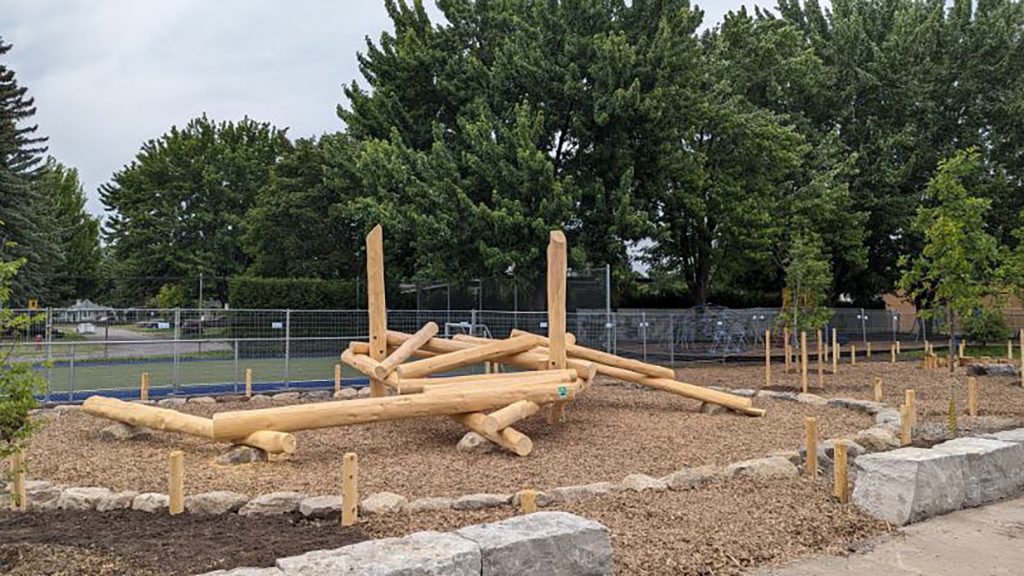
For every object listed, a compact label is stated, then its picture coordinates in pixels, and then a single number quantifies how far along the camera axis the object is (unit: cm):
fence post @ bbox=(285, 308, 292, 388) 1487
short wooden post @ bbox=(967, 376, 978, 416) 1099
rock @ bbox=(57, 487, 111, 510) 593
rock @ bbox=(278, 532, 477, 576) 358
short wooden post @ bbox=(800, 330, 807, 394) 1371
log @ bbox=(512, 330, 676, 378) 1102
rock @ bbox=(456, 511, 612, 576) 399
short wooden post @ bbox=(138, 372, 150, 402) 1254
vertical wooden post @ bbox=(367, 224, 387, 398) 1055
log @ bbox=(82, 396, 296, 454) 753
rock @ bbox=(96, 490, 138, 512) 588
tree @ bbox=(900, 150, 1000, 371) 1214
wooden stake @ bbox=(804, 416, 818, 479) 696
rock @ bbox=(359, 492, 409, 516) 557
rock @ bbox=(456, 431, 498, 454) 827
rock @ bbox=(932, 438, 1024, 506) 641
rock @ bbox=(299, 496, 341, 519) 548
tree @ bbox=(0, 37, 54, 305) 3206
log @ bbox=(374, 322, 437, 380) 947
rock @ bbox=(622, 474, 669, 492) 629
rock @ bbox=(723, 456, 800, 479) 680
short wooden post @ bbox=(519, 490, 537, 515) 520
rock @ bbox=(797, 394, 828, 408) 1216
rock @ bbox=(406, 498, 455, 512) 569
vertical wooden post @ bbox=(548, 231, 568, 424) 1014
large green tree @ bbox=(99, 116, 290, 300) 4591
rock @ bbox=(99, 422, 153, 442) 907
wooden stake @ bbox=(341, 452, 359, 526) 522
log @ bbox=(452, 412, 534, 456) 793
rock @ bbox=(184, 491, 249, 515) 568
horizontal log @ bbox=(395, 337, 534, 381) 964
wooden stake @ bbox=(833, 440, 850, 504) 614
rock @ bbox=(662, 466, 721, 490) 646
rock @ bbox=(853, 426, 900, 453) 827
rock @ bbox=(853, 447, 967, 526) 584
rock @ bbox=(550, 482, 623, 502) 595
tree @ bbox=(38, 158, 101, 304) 4391
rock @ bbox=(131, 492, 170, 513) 578
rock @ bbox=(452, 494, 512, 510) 576
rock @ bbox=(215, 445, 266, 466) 758
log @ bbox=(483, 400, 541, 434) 800
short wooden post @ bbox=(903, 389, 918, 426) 878
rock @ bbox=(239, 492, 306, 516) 563
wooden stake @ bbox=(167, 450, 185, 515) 558
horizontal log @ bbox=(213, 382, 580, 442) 761
